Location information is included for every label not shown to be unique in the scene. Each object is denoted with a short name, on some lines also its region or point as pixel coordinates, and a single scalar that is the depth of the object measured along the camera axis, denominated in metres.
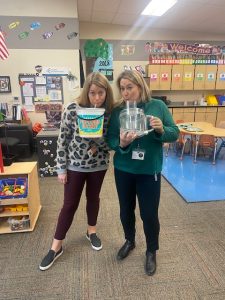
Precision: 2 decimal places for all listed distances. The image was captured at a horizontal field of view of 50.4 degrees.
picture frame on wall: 4.53
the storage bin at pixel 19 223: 2.25
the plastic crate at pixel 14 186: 2.21
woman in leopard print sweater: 1.56
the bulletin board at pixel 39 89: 4.58
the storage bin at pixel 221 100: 6.96
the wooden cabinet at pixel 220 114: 6.86
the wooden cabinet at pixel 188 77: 6.55
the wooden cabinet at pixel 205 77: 6.61
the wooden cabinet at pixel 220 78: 6.69
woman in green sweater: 1.44
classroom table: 4.22
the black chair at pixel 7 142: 3.88
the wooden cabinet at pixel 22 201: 2.21
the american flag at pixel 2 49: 3.82
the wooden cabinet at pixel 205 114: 6.80
